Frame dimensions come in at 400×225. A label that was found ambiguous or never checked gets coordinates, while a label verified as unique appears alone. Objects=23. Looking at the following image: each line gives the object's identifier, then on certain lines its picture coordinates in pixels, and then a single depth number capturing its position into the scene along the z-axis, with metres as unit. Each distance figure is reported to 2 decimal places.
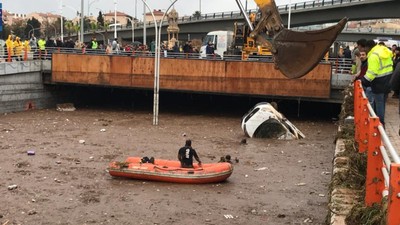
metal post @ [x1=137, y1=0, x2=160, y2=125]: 23.09
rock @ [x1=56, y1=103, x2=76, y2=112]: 28.91
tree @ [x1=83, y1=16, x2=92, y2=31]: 118.39
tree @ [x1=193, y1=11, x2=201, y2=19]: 67.81
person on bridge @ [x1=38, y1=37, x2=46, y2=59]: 28.77
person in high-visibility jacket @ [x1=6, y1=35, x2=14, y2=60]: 26.64
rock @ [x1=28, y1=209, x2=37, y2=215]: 10.16
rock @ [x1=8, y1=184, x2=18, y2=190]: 12.01
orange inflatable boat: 12.28
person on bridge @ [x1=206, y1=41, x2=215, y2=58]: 30.36
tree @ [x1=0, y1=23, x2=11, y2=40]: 100.82
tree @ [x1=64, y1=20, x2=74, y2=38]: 111.62
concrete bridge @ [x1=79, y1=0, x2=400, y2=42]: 38.39
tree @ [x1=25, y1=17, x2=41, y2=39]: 106.88
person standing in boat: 12.34
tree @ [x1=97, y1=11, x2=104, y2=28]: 113.32
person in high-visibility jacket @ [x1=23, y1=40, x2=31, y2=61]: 27.95
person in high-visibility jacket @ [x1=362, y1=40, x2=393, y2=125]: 8.55
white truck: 38.06
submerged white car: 20.02
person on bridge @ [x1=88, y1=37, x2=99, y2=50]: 32.61
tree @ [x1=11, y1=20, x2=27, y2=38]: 109.44
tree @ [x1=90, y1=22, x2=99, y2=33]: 107.56
